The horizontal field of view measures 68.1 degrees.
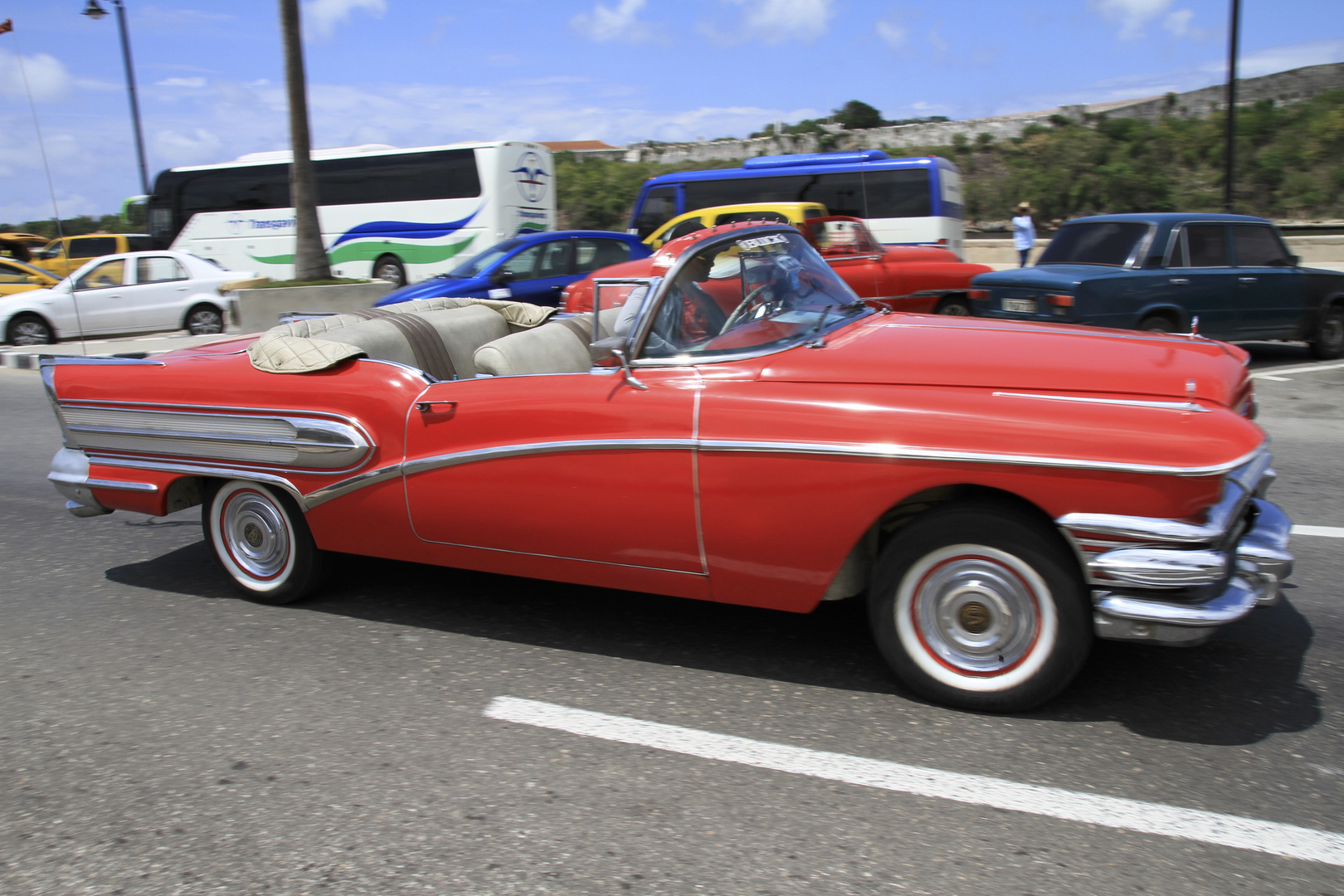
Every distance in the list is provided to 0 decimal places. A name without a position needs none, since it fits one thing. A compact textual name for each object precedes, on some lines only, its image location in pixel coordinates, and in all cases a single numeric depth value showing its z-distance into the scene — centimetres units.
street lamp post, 1927
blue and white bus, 1834
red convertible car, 287
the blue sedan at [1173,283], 859
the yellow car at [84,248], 2219
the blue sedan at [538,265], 1296
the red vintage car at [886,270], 1098
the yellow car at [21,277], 1633
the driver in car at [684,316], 353
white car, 1491
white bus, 2233
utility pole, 1809
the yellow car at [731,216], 1304
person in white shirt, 1744
